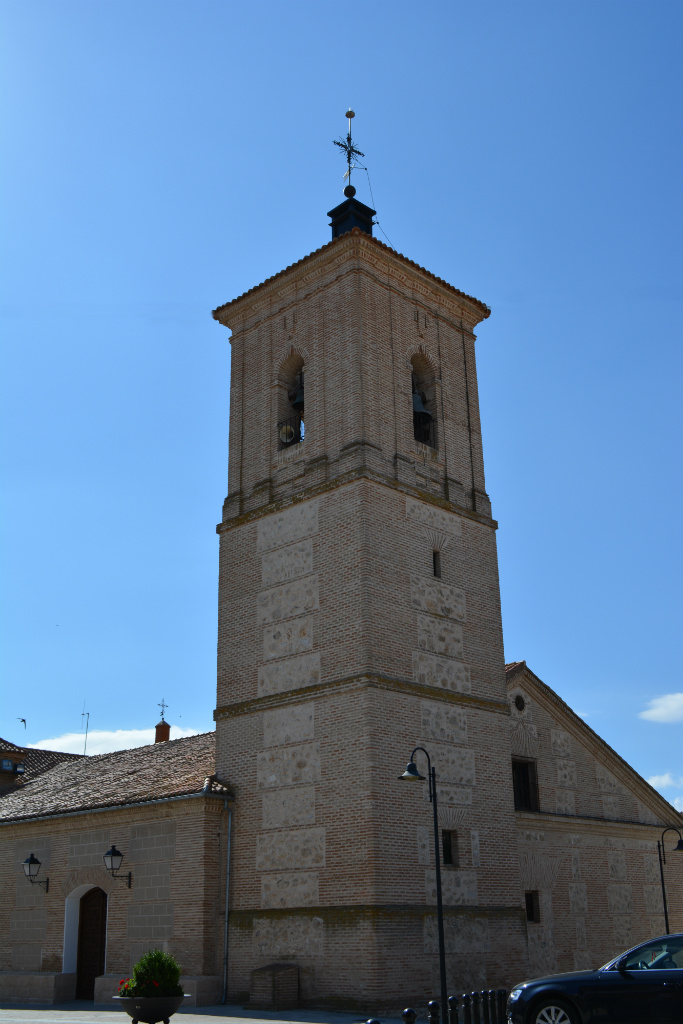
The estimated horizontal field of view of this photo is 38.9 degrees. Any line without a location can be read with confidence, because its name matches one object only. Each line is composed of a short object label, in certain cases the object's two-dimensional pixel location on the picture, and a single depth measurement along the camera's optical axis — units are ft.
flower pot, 41.98
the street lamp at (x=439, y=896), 46.93
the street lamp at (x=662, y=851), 79.97
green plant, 42.42
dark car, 33.04
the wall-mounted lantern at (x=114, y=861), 65.21
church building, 57.06
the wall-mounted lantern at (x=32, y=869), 72.90
